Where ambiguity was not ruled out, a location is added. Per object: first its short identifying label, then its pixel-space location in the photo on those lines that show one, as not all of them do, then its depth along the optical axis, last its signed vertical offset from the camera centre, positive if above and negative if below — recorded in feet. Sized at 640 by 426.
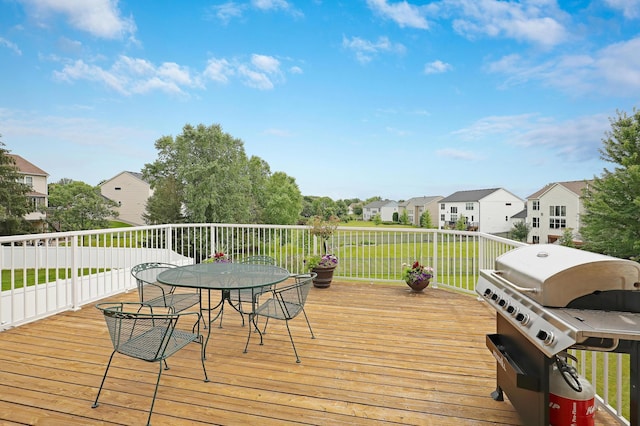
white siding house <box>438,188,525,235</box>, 134.21 +0.89
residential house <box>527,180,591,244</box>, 90.47 +0.64
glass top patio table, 9.94 -2.07
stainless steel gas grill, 4.53 -1.44
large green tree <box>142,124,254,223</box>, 69.26 +8.32
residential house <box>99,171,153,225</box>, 96.12 +4.85
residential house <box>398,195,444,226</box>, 161.68 +2.35
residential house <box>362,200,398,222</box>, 201.77 +1.23
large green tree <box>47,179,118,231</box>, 73.05 +0.69
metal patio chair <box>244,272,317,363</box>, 9.98 -2.86
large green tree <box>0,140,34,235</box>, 63.52 +2.35
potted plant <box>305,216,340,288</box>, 18.66 -2.54
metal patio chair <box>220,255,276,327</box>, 11.76 -2.79
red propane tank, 5.73 -3.11
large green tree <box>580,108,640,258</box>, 67.51 +2.79
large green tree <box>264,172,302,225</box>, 91.61 +3.09
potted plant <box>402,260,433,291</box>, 17.57 -3.25
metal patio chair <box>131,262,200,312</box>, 11.00 -2.84
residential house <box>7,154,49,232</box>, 71.36 +5.19
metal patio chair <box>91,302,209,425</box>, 7.00 -2.79
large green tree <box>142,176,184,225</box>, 72.69 +1.99
